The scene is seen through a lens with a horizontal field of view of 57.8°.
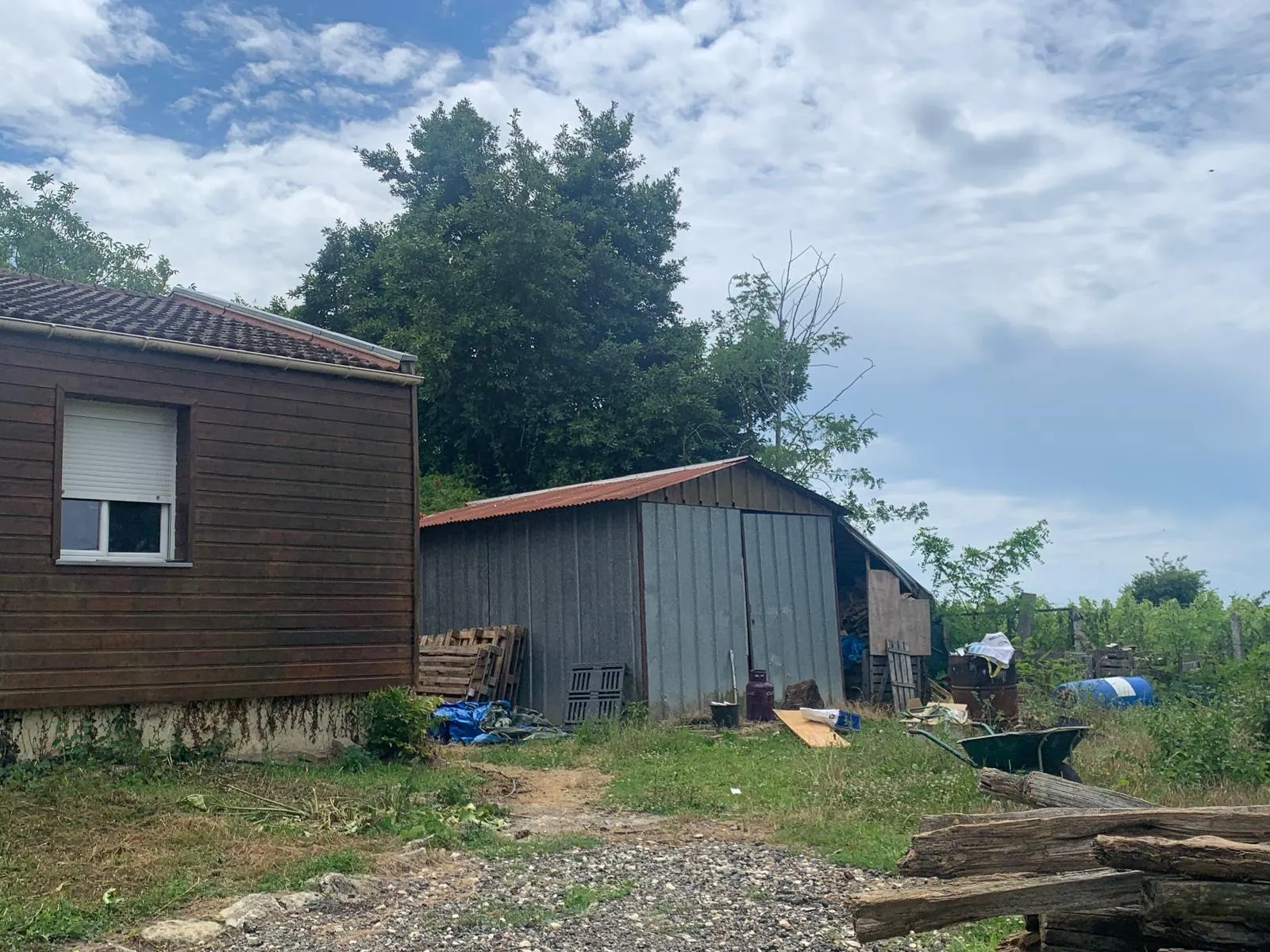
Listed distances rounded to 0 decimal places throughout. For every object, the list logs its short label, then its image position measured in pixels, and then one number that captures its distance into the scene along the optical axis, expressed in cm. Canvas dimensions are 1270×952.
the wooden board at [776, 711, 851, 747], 1296
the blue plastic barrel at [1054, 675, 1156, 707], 1522
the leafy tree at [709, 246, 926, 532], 2795
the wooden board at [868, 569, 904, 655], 1794
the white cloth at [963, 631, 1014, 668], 1448
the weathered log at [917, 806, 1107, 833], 493
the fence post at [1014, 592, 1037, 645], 1892
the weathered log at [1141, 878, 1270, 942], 415
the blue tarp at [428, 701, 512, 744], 1446
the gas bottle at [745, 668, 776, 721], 1544
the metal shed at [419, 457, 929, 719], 1545
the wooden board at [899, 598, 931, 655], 1833
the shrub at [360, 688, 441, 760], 1182
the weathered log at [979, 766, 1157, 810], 566
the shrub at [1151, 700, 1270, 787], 875
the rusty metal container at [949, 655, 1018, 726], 1357
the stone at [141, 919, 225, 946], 611
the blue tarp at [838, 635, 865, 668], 1827
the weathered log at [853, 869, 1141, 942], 448
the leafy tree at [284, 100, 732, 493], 2738
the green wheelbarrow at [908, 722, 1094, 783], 830
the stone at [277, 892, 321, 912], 671
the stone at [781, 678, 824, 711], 1625
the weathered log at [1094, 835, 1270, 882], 411
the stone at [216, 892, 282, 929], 642
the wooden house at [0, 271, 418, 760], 997
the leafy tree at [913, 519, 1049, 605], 2106
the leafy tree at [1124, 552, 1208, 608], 3084
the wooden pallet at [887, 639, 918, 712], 1780
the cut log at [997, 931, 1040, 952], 487
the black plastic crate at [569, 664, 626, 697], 1530
